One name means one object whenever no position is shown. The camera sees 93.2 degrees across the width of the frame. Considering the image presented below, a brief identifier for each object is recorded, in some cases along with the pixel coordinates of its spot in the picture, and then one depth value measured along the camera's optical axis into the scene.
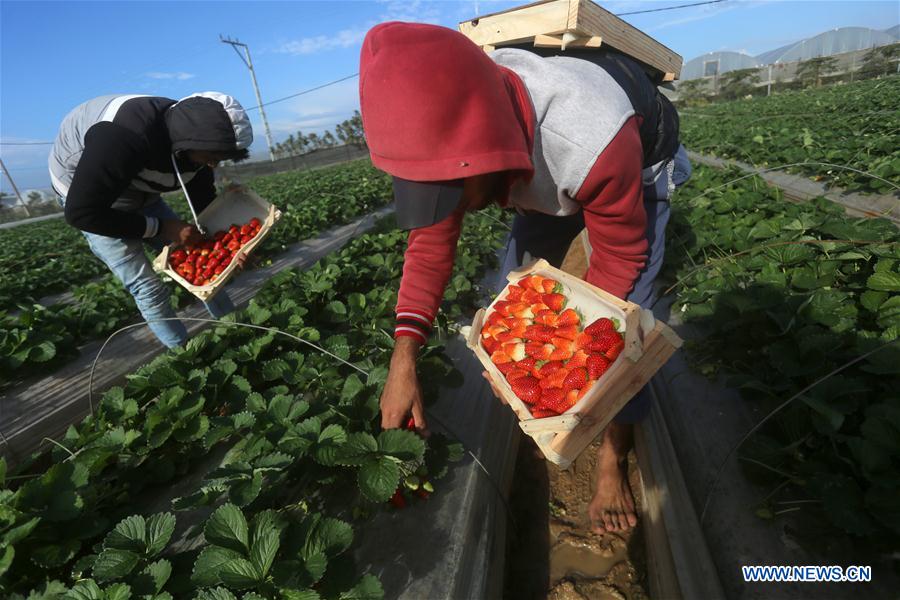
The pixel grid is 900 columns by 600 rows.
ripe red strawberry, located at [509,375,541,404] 1.32
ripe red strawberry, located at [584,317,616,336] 1.34
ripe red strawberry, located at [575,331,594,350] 1.37
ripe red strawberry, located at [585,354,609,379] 1.28
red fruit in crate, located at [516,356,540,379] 1.42
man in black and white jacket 1.96
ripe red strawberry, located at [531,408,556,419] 1.26
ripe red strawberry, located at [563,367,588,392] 1.29
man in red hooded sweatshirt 0.88
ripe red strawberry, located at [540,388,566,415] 1.26
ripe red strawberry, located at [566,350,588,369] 1.34
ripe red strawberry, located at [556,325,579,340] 1.45
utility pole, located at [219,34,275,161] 33.16
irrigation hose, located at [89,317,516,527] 1.48
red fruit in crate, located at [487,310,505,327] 1.61
